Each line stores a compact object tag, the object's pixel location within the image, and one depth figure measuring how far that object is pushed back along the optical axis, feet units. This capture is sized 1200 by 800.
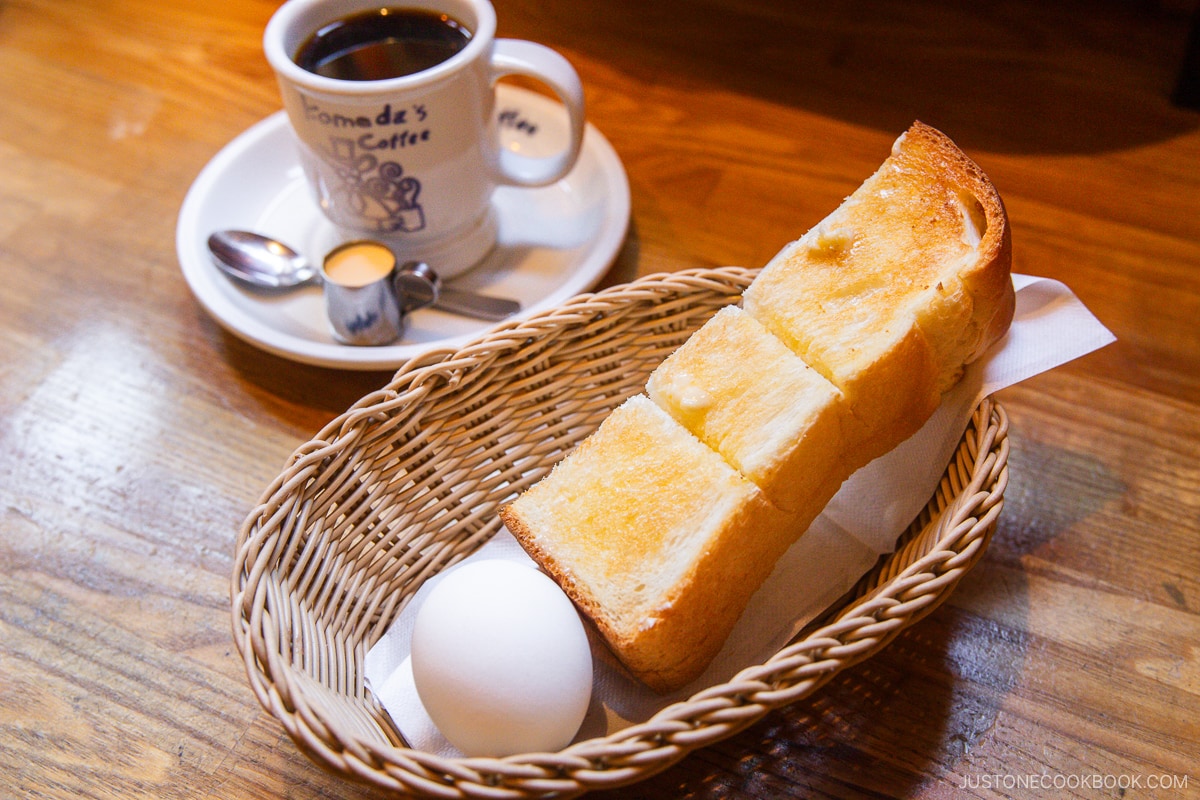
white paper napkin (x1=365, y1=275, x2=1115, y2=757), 1.44
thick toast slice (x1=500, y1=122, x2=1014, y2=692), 1.41
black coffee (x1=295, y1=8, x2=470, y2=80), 1.76
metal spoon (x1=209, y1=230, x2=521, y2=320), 1.77
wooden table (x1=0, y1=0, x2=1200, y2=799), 1.44
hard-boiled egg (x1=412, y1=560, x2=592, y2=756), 1.35
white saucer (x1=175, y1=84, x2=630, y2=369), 1.74
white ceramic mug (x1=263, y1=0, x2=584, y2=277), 1.67
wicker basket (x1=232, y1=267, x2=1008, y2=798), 1.29
